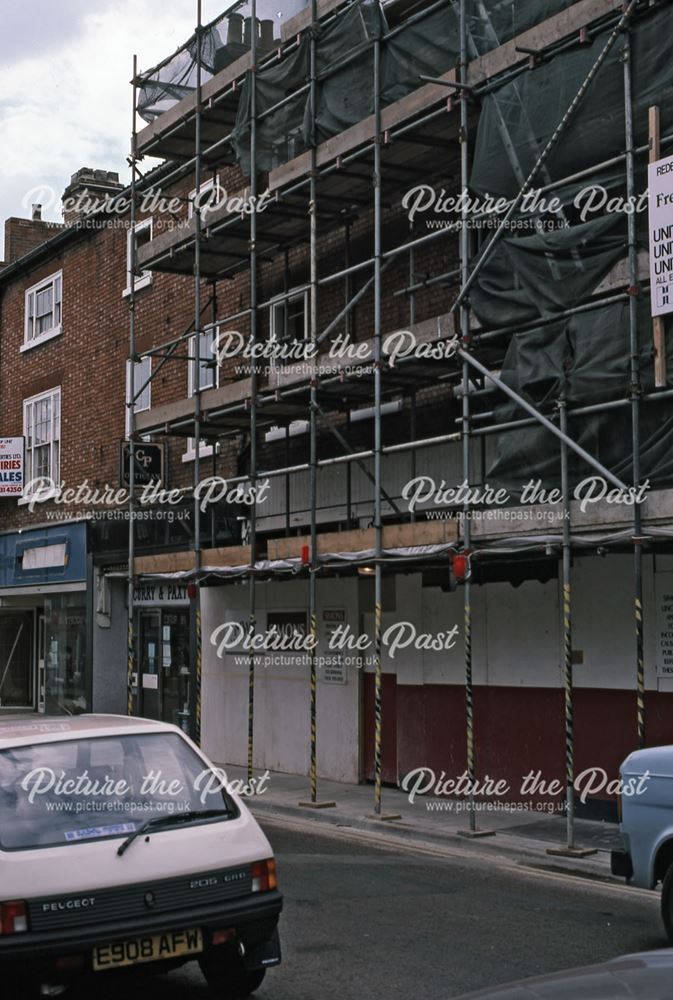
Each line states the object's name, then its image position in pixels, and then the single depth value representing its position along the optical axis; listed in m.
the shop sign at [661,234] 11.22
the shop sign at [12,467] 27.55
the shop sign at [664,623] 12.63
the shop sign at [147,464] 21.67
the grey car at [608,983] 3.61
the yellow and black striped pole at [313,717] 14.56
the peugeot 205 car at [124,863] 6.07
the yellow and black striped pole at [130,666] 18.66
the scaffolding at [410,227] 11.90
